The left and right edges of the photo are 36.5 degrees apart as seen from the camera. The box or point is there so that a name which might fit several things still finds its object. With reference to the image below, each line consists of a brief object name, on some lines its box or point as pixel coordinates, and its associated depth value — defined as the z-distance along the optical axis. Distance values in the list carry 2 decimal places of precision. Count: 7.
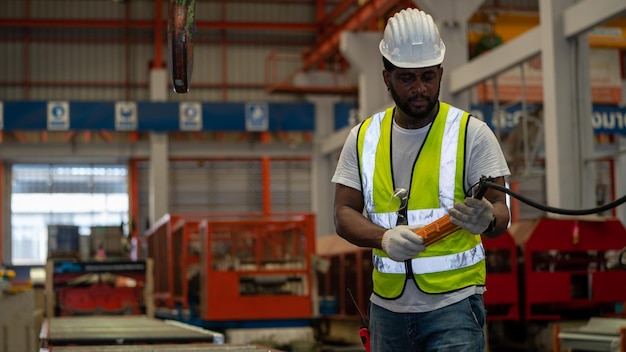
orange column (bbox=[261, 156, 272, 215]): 26.44
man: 2.99
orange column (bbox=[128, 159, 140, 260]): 29.05
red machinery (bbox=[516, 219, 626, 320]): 11.03
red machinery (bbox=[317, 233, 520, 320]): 11.07
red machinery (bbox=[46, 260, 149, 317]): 13.76
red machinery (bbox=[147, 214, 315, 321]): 13.24
